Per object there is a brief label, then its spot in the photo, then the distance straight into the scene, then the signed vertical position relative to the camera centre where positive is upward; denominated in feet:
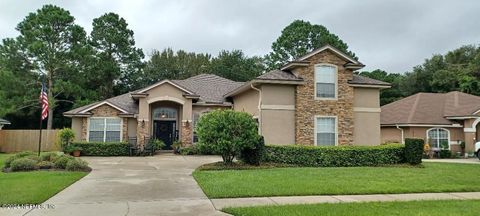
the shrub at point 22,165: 44.06 -4.55
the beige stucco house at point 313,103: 61.67 +5.37
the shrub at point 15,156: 46.44 -3.91
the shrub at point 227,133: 49.65 -0.18
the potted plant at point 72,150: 73.26 -4.34
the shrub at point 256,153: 51.62 -2.98
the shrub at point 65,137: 74.64 -1.76
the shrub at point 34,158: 47.11 -3.93
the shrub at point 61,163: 45.52 -4.33
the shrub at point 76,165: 44.45 -4.59
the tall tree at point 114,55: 135.03 +28.99
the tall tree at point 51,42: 102.47 +25.23
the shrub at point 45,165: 45.39 -4.65
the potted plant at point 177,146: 77.61 -3.43
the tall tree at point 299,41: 149.80 +37.99
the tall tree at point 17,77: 100.77 +14.86
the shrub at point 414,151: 54.19 -2.38
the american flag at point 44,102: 53.52 +3.93
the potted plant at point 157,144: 76.23 -2.92
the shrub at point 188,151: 76.48 -4.26
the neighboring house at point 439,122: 83.41 +3.03
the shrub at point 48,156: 48.11 -3.77
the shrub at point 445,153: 82.28 -3.97
